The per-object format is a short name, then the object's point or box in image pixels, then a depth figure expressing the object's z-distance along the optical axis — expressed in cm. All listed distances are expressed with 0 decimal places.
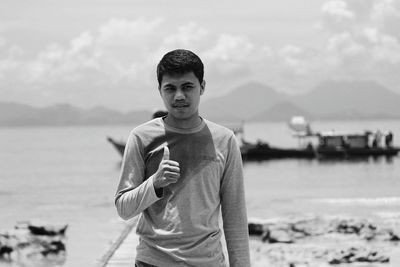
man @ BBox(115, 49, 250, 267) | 250
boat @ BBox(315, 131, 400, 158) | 5456
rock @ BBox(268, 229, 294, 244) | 1322
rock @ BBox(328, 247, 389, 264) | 1042
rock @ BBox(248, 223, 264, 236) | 1427
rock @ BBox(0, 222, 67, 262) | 1347
